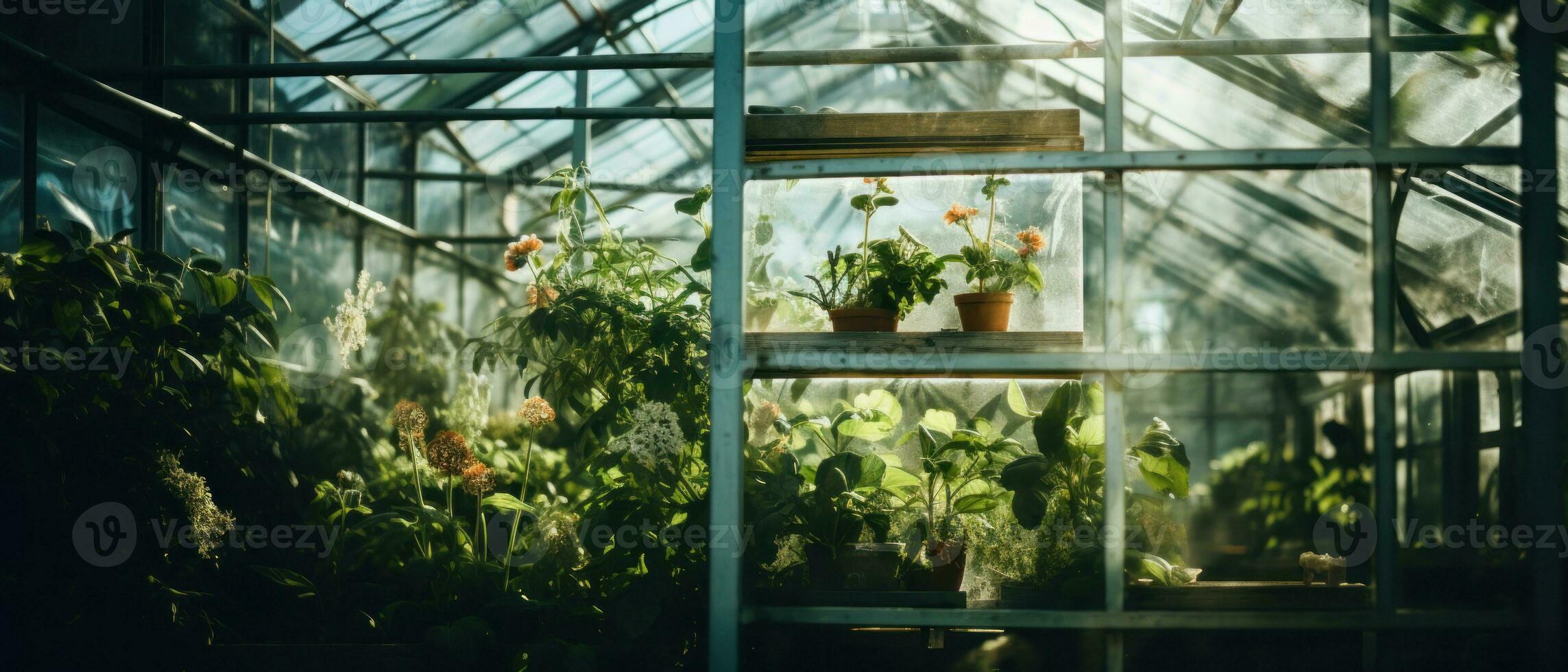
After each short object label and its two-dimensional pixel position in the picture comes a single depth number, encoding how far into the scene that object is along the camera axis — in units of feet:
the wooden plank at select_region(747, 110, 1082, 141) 8.13
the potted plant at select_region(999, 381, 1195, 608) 7.89
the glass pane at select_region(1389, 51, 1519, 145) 7.73
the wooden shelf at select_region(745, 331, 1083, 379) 8.05
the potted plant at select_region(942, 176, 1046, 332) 8.18
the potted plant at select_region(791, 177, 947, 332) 8.34
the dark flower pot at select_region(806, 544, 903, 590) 8.43
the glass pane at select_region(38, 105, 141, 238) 10.98
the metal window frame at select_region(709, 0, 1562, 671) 7.45
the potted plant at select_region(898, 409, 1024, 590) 8.35
